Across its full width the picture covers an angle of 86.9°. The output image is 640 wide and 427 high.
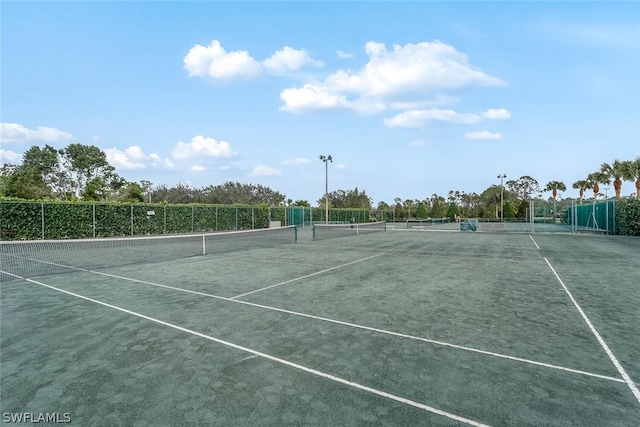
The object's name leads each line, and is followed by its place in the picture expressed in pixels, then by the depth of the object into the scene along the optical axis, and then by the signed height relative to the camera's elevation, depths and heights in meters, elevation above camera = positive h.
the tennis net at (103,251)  11.75 -1.83
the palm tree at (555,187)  74.50 +4.95
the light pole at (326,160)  41.41 +6.38
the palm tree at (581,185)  68.19 +4.90
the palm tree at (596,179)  51.12 +4.75
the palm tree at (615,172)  45.99 +5.18
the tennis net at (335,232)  25.04 -1.79
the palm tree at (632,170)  38.91 +4.47
